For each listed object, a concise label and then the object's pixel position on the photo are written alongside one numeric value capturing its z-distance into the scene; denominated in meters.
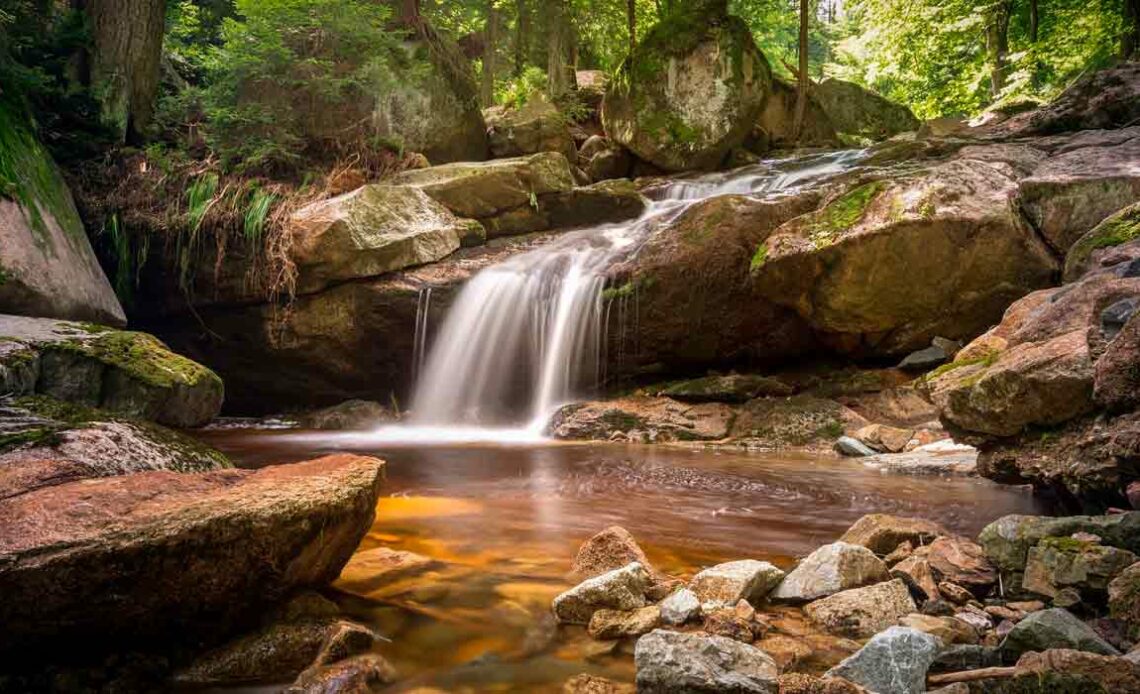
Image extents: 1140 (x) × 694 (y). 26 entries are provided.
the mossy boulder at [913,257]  7.90
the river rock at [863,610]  2.58
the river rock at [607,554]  3.31
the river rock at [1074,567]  2.54
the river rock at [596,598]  2.75
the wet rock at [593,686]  2.19
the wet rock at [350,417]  10.66
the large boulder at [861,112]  19.14
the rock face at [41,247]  6.32
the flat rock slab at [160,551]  1.98
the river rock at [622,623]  2.59
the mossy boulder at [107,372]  4.84
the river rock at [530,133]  15.19
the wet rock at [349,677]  2.12
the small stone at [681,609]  2.61
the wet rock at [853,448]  7.38
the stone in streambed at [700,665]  2.02
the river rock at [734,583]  2.81
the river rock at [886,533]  3.44
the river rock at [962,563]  2.93
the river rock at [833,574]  2.86
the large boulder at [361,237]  9.92
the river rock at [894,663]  2.07
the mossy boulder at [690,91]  14.96
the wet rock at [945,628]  2.44
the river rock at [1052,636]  2.11
